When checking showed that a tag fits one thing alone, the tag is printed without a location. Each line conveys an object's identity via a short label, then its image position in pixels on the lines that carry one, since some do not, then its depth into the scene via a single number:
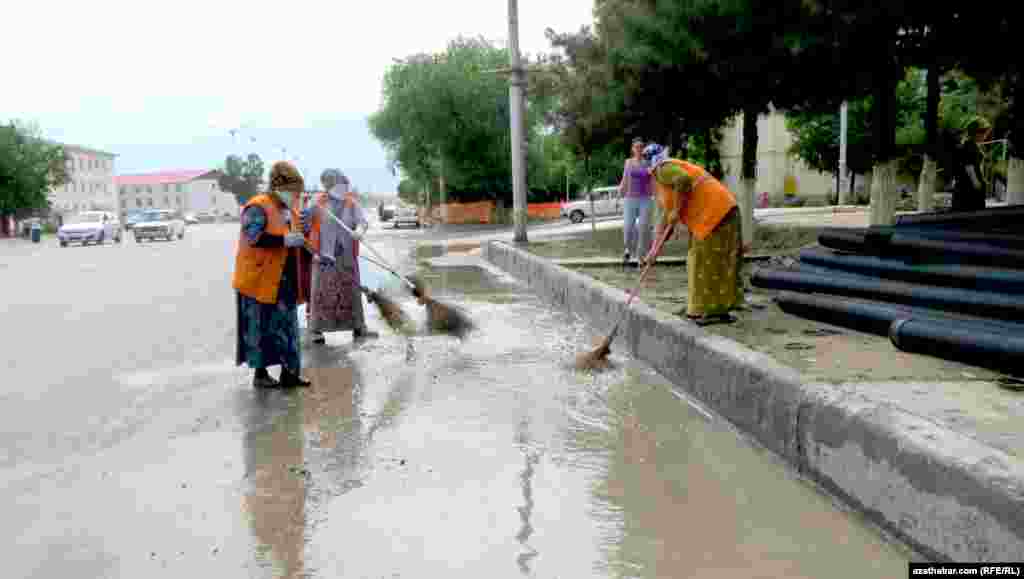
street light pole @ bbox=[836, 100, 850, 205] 32.99
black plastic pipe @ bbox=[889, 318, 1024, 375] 4.46
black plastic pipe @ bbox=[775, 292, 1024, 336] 5.04
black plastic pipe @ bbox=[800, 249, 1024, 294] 5.47
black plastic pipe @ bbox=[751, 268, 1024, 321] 5.23
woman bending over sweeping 6.36
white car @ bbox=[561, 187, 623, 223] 38.62
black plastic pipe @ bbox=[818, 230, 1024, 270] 5.86
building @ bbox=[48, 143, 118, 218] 91.25
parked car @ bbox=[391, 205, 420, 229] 42.56
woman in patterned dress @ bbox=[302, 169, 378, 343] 7.88
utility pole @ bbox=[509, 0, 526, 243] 17.70
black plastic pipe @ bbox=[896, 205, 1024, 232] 6.79
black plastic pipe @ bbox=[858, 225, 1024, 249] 5.94
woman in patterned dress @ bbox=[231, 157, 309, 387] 5.75
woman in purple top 11.38
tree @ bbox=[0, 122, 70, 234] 52.22
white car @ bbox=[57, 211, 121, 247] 34.94
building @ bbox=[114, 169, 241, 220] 120.94
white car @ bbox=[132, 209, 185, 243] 37.59
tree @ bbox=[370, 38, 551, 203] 41.44
